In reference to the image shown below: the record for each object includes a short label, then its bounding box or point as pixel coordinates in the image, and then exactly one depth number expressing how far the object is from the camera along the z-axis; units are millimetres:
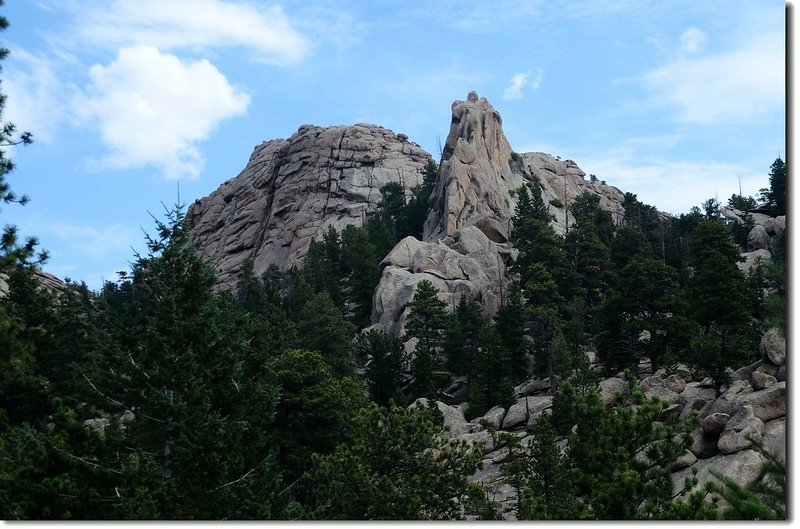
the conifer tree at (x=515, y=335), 51281
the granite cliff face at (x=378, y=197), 68375
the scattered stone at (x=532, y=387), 48538
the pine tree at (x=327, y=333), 49562
